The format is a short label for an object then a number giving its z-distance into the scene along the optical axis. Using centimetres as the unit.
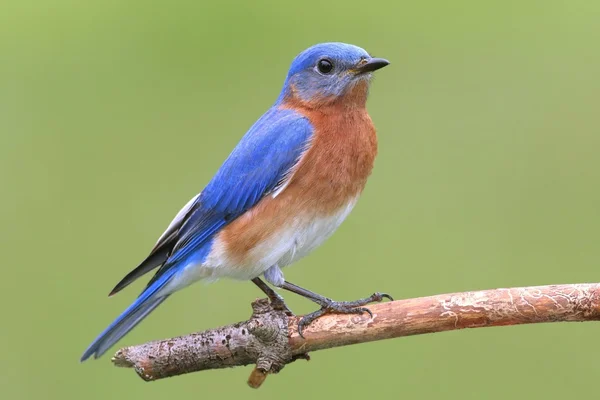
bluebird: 792
